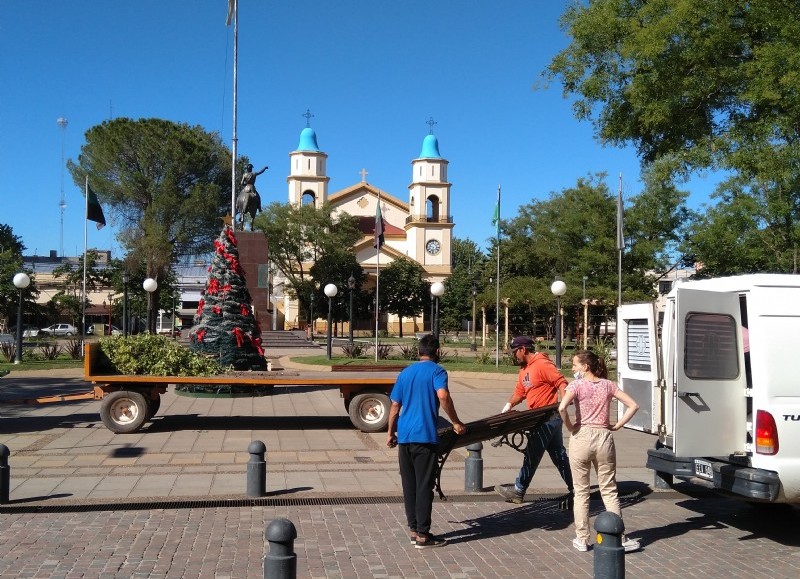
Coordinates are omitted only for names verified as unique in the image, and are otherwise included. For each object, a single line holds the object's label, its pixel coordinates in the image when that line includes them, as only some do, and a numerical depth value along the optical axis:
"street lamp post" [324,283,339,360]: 31.43
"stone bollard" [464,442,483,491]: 8.75
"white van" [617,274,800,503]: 6.56
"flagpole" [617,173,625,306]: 20.11
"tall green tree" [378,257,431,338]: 66.25
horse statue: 29.16
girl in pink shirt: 6.58
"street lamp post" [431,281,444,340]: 26.97
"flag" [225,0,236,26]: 29.75
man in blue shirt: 6.50
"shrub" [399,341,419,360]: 29.50
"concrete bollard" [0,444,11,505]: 7.77
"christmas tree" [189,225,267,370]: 17.58
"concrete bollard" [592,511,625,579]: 4.96
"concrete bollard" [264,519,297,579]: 4.60
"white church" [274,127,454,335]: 75.44
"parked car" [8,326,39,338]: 54.50
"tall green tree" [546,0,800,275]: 14.55
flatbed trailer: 12.31
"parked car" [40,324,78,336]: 62.62
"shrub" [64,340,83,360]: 29.59
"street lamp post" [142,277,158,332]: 30.31
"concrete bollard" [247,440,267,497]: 8.20
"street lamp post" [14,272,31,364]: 26.35
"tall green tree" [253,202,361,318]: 57.81
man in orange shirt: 7.90
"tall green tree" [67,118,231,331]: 49.03
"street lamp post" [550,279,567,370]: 23.02
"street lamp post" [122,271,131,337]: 29.33
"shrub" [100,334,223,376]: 12.70
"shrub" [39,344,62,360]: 29.09
